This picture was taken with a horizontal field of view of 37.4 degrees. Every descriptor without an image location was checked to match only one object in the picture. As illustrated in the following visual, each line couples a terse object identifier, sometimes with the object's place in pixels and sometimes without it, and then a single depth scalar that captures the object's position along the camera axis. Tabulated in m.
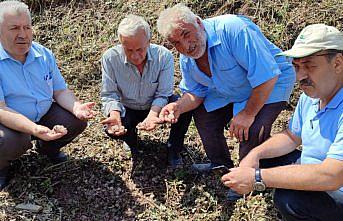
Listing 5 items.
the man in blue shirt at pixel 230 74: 2.85
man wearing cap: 2.16
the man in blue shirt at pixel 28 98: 3.05
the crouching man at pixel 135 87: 3.18
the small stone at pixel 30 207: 3.13
